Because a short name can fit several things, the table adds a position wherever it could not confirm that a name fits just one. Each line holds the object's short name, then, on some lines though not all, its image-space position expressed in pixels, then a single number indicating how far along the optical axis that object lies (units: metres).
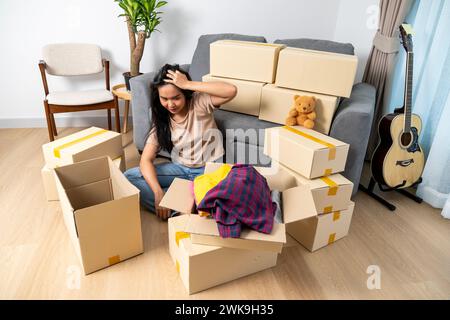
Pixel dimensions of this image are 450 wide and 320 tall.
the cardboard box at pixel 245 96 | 2.01
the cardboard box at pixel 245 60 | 1.94
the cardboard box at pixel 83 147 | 1.73
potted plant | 2.39
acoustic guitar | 1.82
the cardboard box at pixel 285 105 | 1.81
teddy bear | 1.78
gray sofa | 1.73
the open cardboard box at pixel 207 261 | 1.23
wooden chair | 2.41
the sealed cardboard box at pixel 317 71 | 1.76
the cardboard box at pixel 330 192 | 1.47
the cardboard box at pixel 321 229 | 1.51
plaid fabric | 1.17
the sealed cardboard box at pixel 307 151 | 1.52
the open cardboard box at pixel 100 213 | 1.26
